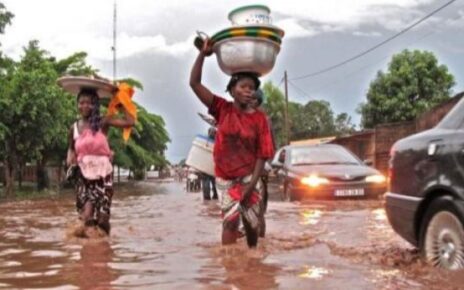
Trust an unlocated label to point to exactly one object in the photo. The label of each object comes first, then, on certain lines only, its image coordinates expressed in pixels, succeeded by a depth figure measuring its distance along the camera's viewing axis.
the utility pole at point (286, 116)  41.38
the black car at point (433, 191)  4.74
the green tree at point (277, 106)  53.10
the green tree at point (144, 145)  38.31
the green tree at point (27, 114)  23.58
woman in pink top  7.06
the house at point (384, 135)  19.61
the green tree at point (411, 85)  31.98
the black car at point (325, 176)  11.35
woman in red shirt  5.37
